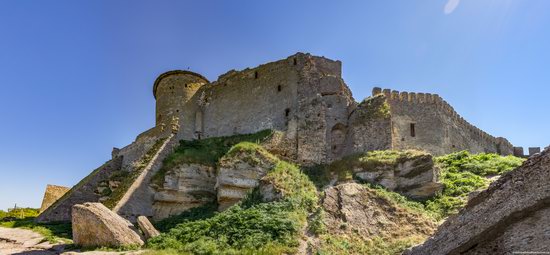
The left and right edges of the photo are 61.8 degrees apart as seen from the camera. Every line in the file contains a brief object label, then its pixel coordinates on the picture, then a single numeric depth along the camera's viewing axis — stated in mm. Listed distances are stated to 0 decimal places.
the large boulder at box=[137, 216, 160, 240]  18703
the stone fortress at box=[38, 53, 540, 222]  24078
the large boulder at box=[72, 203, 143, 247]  18062
